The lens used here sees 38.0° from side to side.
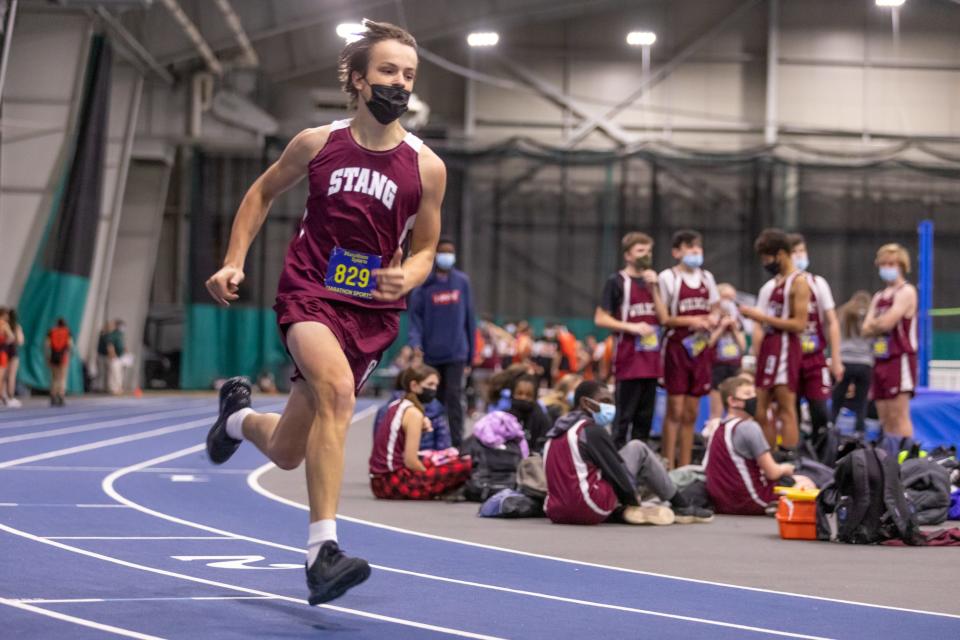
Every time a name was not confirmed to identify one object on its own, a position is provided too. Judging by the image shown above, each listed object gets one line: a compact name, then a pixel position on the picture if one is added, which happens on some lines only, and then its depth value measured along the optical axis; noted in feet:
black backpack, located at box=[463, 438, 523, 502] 30.17
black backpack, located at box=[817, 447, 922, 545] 23.35
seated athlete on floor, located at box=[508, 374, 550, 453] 33.37
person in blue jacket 36.40
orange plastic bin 24.31
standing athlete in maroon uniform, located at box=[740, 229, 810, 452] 32.50
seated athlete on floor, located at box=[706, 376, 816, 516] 27.84
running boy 15.26
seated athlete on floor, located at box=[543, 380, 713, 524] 25.77
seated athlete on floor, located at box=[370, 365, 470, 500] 30.19
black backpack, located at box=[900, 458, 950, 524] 26.58
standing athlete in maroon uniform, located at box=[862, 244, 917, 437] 32.81
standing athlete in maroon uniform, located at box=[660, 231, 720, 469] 32.71
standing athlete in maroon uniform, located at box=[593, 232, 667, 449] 32.71
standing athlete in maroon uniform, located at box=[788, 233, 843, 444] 33.65
